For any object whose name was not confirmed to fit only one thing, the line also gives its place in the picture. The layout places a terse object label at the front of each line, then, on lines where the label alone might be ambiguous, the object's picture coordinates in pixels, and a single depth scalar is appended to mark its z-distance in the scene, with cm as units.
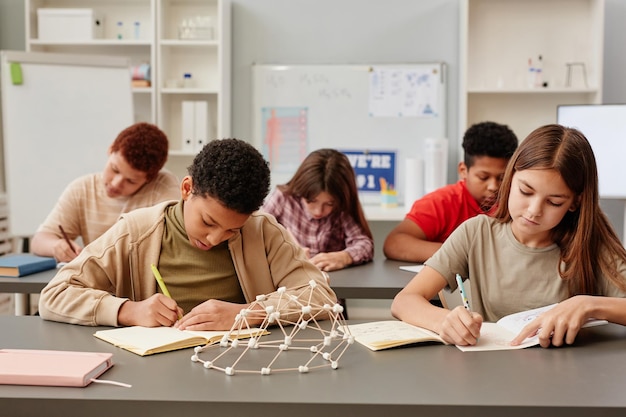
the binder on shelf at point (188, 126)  430
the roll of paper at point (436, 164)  418
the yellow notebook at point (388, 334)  140
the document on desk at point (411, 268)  257
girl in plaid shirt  283
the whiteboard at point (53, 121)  391
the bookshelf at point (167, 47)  428
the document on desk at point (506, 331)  141
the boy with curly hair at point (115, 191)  278
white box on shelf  430
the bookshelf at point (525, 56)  425
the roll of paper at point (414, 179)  421
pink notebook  114
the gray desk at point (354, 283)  227
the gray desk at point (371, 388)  107
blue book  239
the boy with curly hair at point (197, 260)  153
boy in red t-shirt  279
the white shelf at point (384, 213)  406
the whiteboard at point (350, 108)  439
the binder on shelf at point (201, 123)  429
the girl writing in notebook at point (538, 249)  163
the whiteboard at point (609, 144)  351
